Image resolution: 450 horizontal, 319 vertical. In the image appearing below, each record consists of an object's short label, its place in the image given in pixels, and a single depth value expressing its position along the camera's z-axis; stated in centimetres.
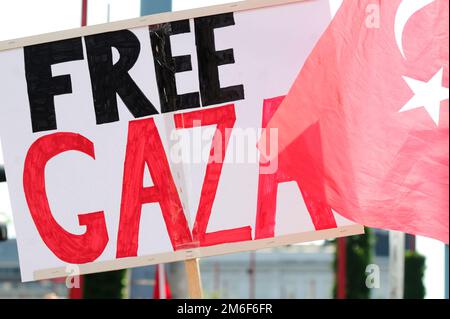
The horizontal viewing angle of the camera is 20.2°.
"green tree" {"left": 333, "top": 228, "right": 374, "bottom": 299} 2166
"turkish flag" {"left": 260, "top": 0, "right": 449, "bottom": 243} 607
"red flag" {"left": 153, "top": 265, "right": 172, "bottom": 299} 1170
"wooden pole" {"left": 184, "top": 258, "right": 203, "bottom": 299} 594
